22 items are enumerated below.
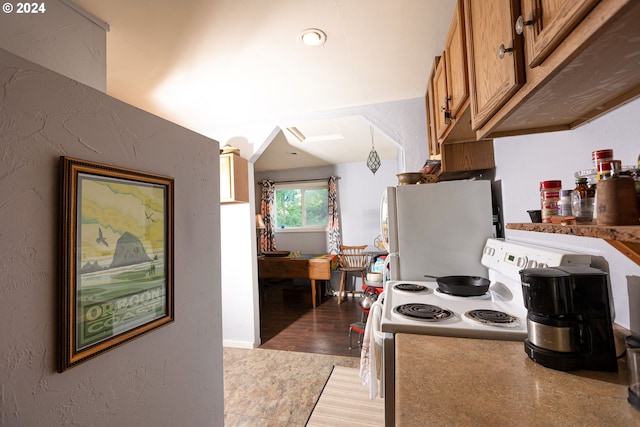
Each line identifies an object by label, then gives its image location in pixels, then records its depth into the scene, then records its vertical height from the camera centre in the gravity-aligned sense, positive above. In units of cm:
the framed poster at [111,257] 89 -10
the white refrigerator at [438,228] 180 -6
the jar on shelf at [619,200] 55 +3
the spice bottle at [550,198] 84 +5
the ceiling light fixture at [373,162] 364 +81
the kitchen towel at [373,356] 141 -72
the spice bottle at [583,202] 69 +3
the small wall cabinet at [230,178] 267 +48
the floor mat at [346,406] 184 -131
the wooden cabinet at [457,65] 120 +74
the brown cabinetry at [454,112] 123 +58
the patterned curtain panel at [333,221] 518 +4
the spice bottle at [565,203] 76 +3
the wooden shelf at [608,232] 48 -4
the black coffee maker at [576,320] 74 -29
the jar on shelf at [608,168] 58 +10
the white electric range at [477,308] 100 -40
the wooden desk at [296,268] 442 -72
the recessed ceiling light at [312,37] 158 +110
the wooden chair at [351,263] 460 -70
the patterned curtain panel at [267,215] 541 +22
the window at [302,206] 549 +38
